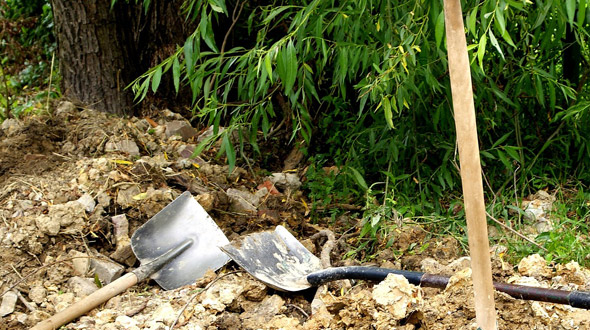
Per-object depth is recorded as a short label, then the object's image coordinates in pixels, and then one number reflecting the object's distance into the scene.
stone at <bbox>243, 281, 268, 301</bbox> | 2.51
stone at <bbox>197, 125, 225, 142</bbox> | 4.06
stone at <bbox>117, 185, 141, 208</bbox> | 3.09
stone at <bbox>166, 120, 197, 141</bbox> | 3.99
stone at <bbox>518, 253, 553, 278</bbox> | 2.30
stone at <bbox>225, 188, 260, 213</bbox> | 3.30
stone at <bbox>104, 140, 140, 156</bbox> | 3.54
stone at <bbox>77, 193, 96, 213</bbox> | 3.02
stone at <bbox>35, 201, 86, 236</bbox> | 2.86
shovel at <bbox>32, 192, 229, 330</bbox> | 2.74
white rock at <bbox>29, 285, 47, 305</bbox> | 2.54
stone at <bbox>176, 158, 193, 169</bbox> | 3.54
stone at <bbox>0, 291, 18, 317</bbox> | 2.41
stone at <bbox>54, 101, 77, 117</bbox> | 3.89
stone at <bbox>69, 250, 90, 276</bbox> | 2.74
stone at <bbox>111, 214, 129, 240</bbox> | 2.96
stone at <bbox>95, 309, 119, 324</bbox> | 2.40
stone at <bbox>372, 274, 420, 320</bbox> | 1.97
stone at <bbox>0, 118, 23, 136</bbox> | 3.60
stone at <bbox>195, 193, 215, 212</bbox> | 3.13
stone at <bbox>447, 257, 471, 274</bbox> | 2.43
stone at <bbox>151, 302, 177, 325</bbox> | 2.38
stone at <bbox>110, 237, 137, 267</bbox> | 2.87
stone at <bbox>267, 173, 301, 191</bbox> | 3.63
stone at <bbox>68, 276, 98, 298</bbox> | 2.62
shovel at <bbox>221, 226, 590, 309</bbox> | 1.99
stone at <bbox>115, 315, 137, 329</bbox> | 2.35
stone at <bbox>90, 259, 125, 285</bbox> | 2.73
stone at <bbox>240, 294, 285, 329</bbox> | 2.33
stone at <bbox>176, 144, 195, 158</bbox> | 3.75
